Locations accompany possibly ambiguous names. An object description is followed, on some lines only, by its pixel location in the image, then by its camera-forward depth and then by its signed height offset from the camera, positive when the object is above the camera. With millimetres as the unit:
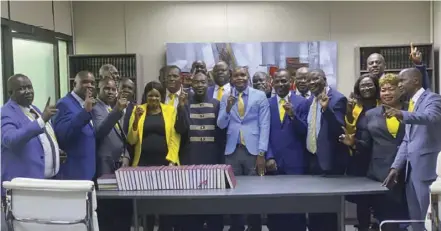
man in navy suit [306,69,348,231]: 4066 -390
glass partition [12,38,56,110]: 5336 +349
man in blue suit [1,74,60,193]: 3227 -283
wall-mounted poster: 6621 +470
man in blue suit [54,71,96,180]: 3738 -350
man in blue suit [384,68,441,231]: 3426 -417
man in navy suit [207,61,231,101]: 4871 +90
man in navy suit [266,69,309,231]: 4258 -499
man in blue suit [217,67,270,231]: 4332 -360
